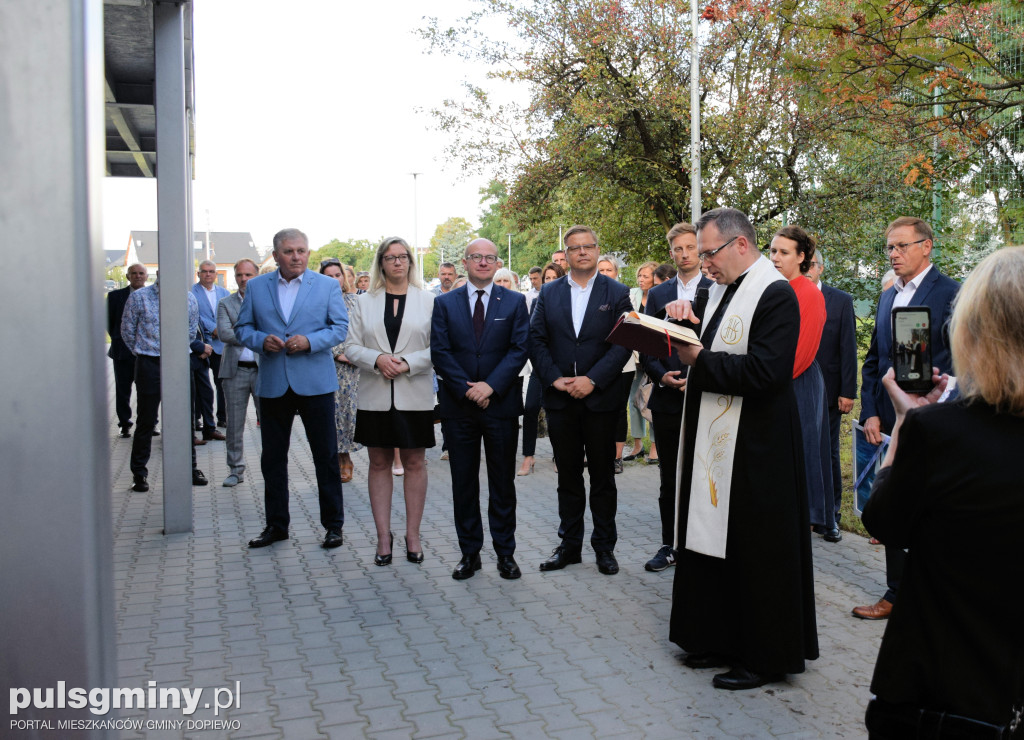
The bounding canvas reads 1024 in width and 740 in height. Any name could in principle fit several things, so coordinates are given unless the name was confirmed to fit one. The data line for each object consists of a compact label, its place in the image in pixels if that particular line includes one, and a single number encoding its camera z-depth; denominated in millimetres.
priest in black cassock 4223
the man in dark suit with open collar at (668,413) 6207
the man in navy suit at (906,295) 5062
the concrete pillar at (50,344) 2068
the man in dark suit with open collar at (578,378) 6211
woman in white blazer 6328
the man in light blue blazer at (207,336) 11727
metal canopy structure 7574
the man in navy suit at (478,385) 6164
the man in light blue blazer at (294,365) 6777
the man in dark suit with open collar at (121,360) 12180
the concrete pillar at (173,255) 7188
